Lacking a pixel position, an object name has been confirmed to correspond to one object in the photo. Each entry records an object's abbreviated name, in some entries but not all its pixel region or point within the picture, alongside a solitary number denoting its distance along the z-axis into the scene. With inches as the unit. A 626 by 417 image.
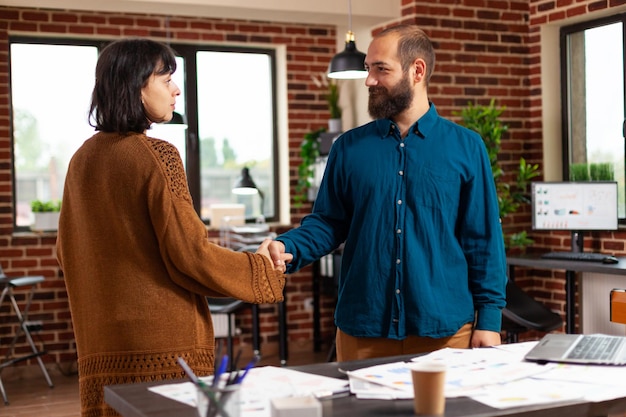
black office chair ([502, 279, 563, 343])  192.8
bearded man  104.9
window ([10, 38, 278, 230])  261.3
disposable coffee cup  66.6
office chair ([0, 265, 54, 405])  230.5
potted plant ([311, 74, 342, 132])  271.6
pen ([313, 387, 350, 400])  73.2
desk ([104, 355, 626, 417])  68.1
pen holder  60.2
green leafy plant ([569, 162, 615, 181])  231.9
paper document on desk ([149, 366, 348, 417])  71.6
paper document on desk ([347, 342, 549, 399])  74.3
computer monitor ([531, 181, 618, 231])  220.4
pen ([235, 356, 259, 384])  62.0
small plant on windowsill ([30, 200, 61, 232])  253.9
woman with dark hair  89.7
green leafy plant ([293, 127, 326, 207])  277.1
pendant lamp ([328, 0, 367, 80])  216.8
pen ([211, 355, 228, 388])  61.4
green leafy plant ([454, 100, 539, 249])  235.9
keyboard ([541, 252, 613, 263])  203.9
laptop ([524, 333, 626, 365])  83.3
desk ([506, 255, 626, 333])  193.6
